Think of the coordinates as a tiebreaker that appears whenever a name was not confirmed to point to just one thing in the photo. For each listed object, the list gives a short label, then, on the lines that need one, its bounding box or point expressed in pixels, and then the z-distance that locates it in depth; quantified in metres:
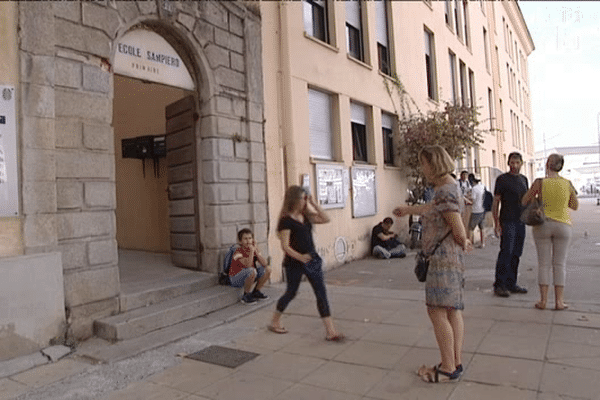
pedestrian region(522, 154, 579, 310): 5.05
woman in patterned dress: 3.33
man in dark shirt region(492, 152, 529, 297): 5.75
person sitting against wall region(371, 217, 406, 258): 9.94
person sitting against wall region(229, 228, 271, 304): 5.86
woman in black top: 4.45
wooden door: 6.57
